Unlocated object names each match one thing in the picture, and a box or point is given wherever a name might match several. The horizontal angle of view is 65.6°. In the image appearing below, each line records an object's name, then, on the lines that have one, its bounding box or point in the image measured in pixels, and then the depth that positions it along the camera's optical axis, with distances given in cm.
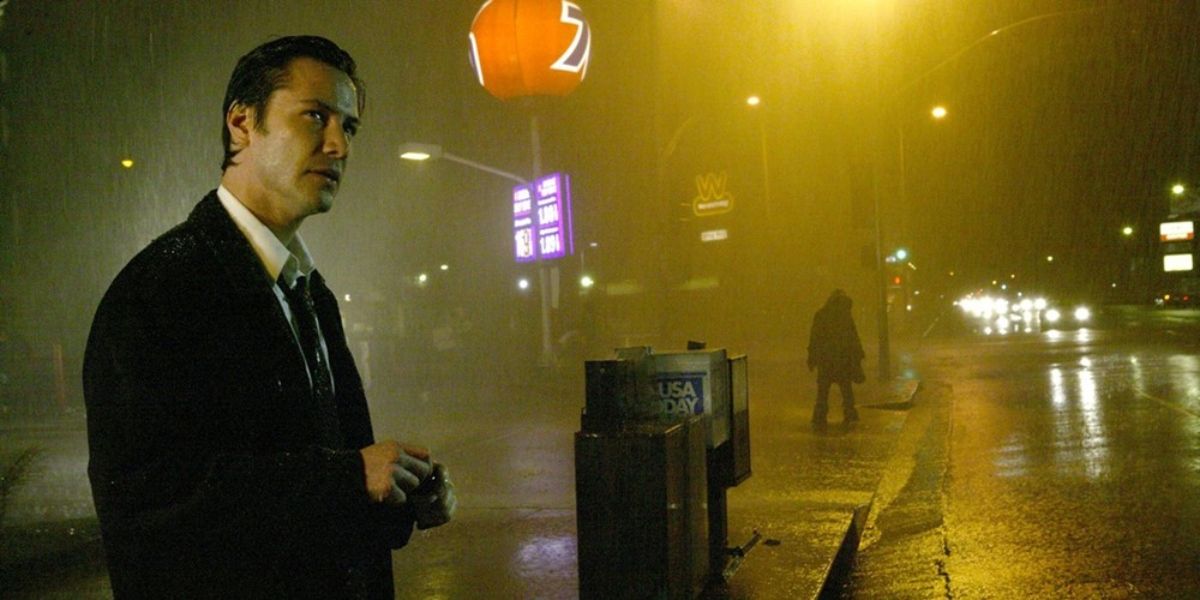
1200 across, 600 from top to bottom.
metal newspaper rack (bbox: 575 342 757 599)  427
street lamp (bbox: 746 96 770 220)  1989
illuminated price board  2436
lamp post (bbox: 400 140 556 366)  2111
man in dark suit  146
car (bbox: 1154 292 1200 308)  6004
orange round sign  1278
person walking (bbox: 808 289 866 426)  1330
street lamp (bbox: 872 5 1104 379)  1758
